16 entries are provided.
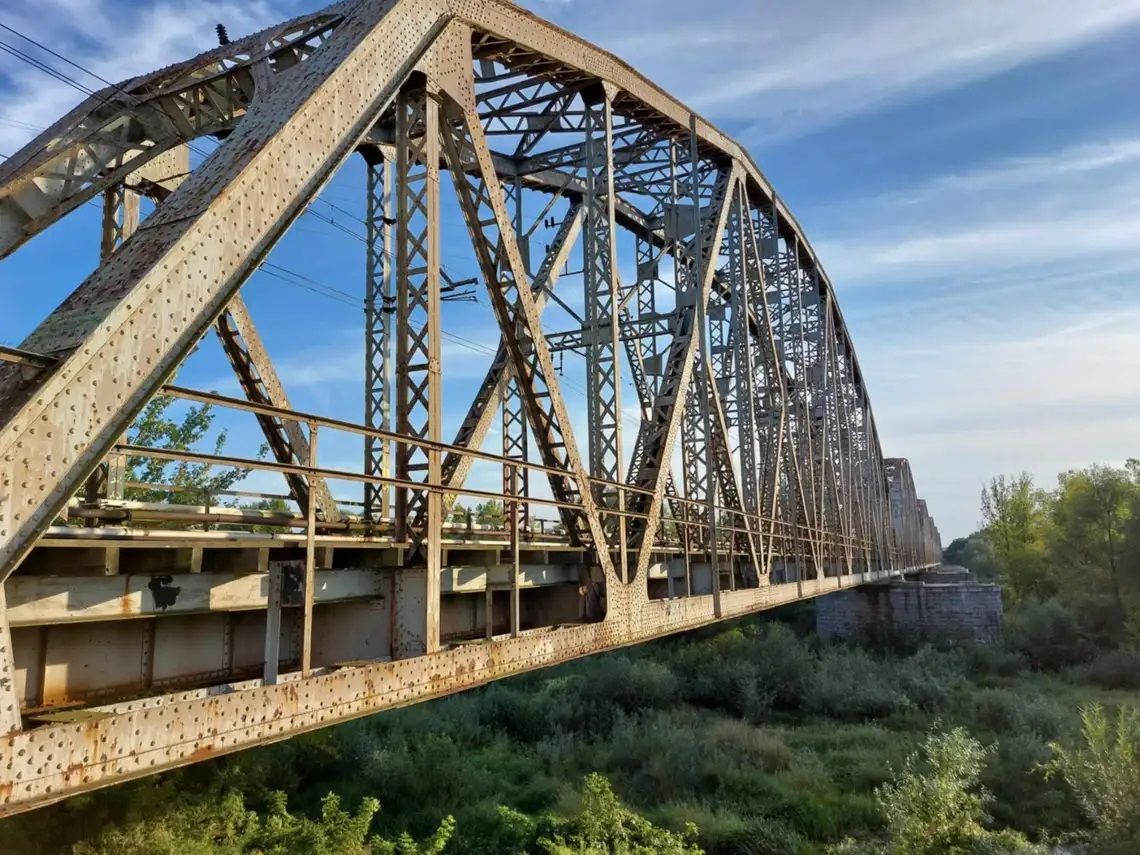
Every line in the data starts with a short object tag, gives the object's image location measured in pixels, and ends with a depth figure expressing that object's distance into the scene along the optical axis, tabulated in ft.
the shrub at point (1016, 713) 83.15
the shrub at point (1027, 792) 63.36
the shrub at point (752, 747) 77.82
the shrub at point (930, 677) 96.43
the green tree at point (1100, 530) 130.82
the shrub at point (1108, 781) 51.65
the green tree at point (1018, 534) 179.32
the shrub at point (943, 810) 52.37
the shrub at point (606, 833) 54.39
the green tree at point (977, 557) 246.88
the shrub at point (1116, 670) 104.78
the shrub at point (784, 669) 103.35
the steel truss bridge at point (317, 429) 11.19
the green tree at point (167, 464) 62.44
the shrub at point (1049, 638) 115.85
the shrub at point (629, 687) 99.91
